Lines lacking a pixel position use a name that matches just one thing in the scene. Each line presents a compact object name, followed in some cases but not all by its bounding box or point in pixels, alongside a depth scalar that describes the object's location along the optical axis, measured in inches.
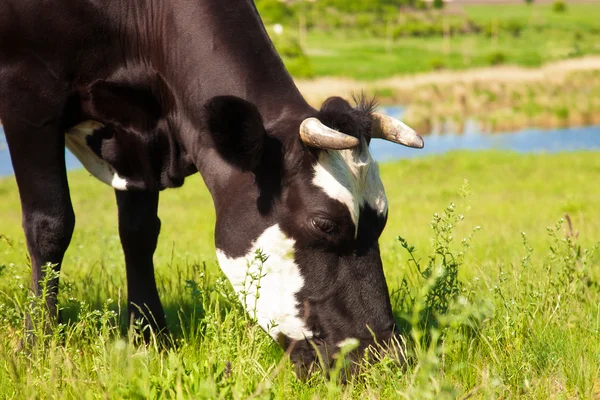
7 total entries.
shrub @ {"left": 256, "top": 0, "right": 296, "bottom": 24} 3038.9
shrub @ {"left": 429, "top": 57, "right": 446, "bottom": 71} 2259.7
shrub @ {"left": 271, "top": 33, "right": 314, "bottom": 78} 1889.8
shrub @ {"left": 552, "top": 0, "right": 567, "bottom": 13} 4362.7
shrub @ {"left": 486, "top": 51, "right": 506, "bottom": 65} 2361.0
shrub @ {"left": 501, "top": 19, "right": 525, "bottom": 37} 3359.7
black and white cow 147.4
